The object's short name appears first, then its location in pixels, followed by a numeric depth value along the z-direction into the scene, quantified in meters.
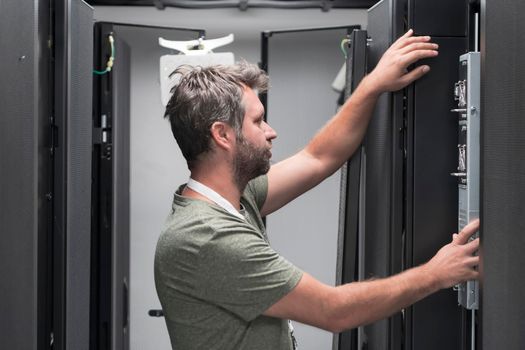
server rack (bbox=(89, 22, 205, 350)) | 2.99
